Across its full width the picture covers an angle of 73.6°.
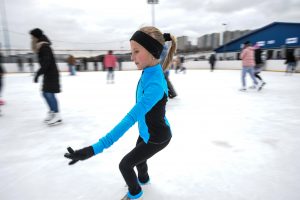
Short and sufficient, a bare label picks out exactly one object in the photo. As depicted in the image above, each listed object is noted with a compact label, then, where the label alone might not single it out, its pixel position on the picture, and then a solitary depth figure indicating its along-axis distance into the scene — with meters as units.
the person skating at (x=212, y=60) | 17.11
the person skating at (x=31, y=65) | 14.40
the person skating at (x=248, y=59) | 5.66
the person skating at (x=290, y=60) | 10.42
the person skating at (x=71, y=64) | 12.44
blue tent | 18.52
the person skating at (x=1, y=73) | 3.97
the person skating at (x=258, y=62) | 6.24
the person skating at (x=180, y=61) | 15.49
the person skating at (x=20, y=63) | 15.74
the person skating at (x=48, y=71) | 2.90
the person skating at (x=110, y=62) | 8.98
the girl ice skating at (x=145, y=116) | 0.94
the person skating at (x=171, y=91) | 4.20
